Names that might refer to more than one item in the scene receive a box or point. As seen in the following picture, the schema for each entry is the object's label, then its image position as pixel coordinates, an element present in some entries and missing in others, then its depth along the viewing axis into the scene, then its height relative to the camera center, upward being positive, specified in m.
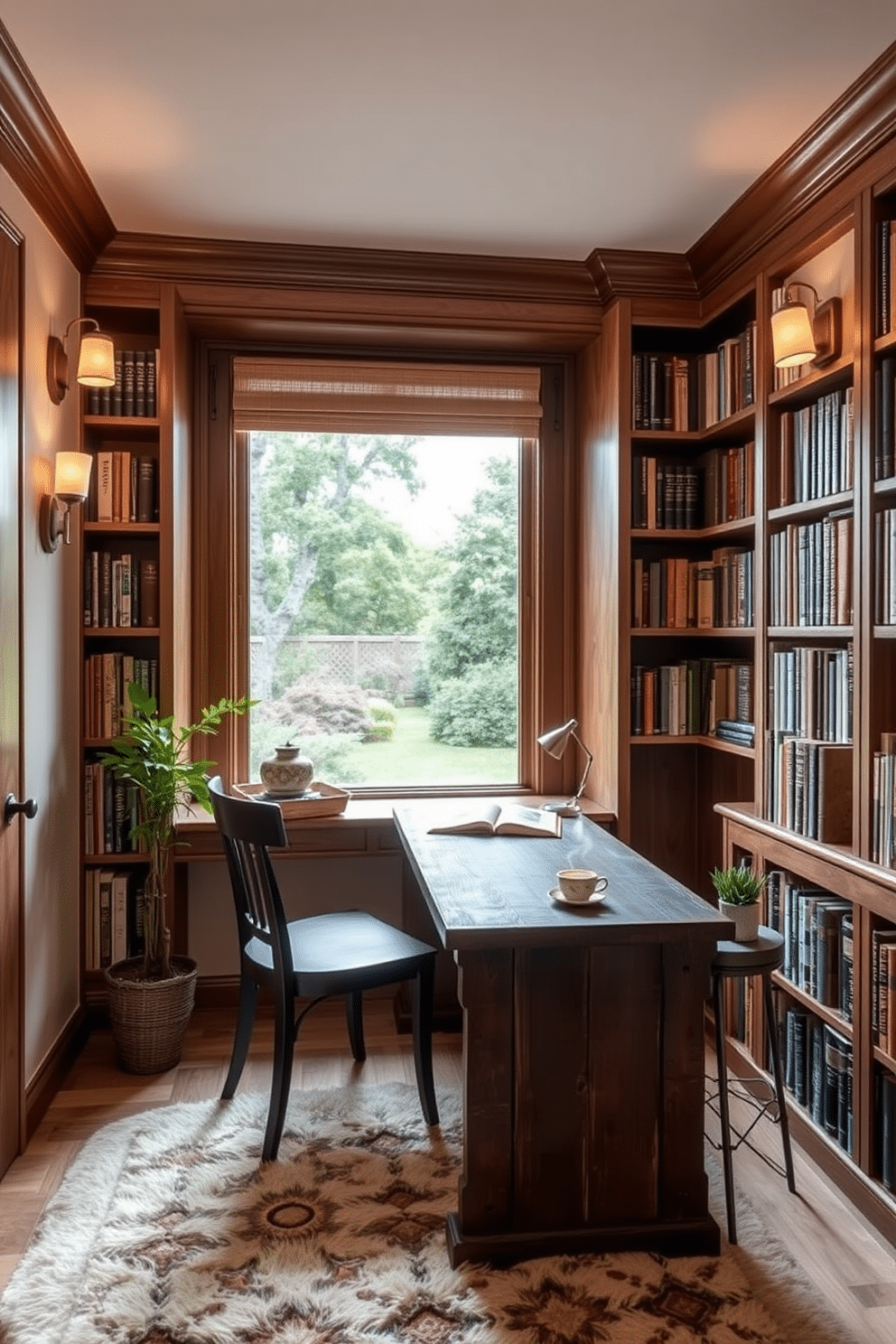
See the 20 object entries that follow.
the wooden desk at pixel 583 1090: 2.03 -0.89
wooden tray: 3.29 -0.44
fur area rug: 1.83 -1.23
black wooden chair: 2.43 -0.76
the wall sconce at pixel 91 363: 2.81 +0.91
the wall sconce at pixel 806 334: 2.51 +0.89
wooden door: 2.35 -0.09
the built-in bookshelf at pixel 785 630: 2.28 +0.13
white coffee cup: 2.06 -0.46
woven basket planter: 2.93 -1.06
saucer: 2.08 -0.50
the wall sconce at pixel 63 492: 2.72 +0.52
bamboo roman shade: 3.59 +1.05
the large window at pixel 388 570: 3.63 +0.40
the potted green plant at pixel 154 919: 2.93 -0.78
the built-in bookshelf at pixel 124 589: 3.19 +0.29
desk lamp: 2.98 -0.21
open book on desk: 2.84 -0.45
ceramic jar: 3.36 -0.35
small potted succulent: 2.24 -0.54
